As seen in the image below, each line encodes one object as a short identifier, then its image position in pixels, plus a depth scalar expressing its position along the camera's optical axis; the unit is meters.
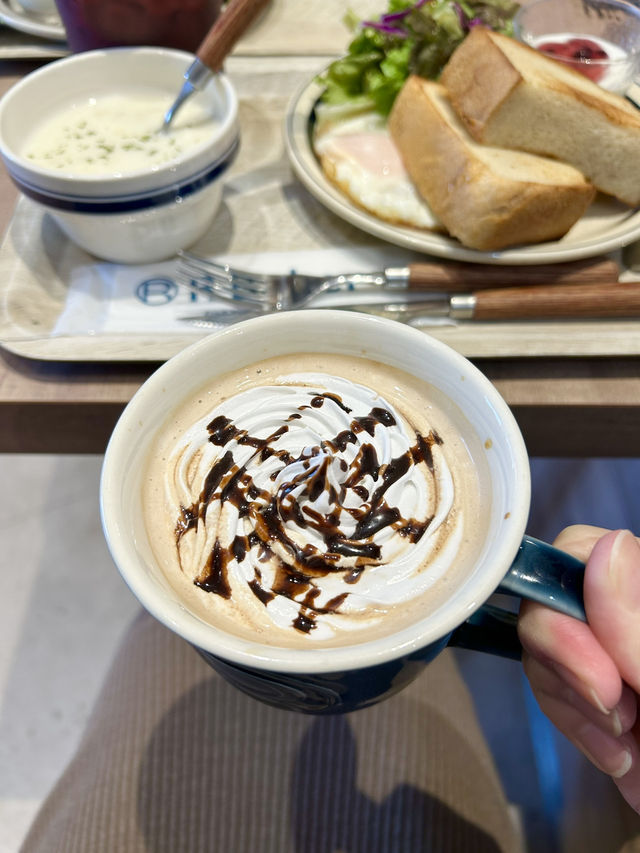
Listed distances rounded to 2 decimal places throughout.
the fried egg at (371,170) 0.33
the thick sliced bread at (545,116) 0.32
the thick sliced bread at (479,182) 0.30
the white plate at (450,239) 0.30
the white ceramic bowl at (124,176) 0.29
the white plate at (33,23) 0.42
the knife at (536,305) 0.28
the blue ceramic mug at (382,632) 0.14
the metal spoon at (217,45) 0.33
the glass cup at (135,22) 0.36
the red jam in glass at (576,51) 0.39
